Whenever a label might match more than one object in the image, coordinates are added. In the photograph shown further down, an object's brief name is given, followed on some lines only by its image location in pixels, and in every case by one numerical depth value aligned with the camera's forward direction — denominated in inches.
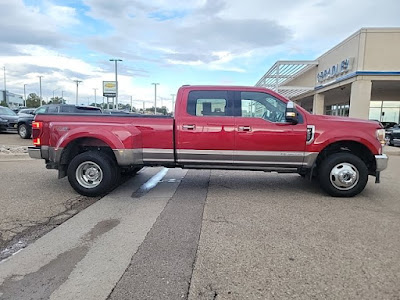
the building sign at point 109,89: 2293.3
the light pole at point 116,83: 2061.3
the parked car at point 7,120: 662.5
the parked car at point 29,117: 580.1
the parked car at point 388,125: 994.7
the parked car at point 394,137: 656.5
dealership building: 764.6
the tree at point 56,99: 4062.0
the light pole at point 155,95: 2935.0
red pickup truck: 224.1
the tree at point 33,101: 3972.9
